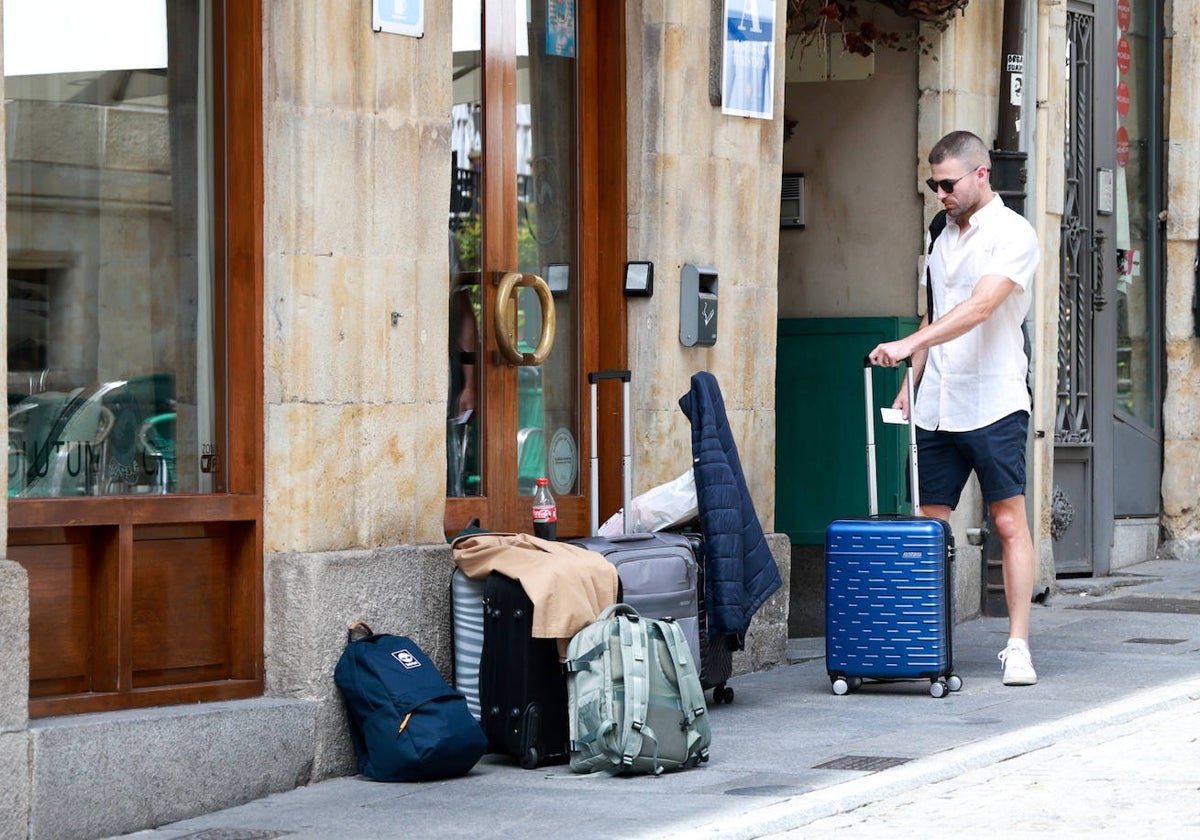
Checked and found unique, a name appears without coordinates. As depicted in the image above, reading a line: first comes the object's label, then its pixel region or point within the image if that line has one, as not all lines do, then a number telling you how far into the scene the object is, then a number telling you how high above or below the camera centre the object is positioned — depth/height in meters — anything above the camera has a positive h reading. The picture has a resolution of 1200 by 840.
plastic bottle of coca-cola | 14.87 -0.43
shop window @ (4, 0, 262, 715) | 12.64 +0.16
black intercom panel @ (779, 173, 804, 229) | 21.78 +1.00
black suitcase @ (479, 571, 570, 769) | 13.53 -0.95
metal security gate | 24.62 +0.41
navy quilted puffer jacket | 15.37 -0.43
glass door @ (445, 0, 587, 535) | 15.59 +0.50
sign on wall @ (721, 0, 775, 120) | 17.58 +1.43
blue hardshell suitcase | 15.80 -0.77
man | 16.42 +0.12
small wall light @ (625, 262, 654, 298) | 16.89 +0.46
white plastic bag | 15.84 -0.43
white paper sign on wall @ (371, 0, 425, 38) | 14.05 +1.28
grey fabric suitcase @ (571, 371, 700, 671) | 14.57 -0.64
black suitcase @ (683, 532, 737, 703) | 15.52 -0.97
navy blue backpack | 13.02 -1.02
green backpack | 12.97 -0.96
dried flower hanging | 20.78 +1.88
